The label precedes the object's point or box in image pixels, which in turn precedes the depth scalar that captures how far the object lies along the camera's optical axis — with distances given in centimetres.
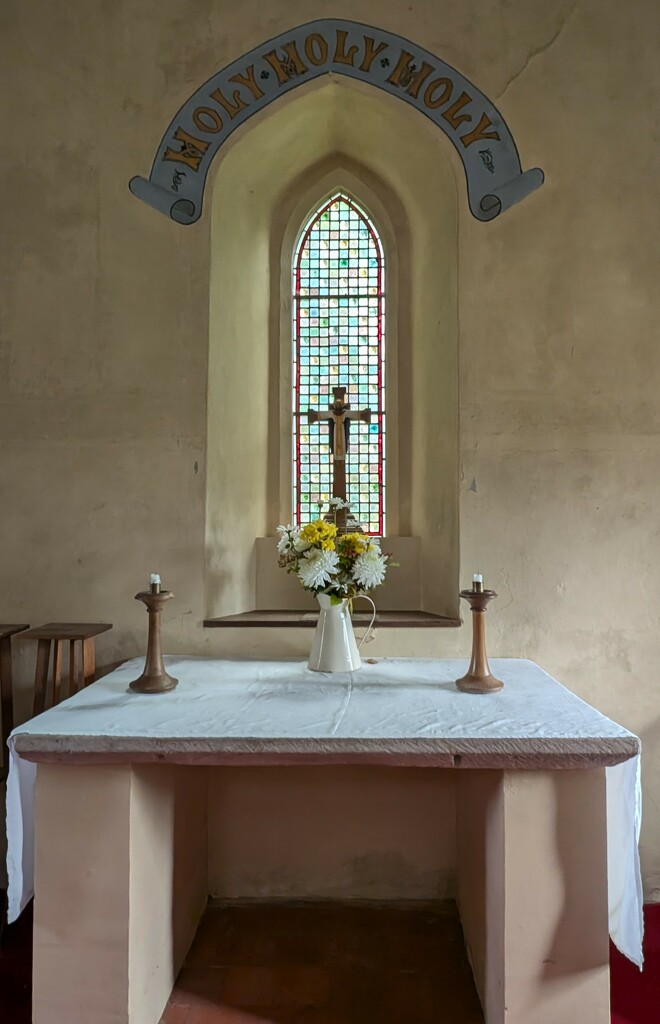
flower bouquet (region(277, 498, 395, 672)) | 260
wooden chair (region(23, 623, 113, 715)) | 276
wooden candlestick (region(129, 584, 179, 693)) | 243
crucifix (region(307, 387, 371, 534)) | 355
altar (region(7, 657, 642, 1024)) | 200
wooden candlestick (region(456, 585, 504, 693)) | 242
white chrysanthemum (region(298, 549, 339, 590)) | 258
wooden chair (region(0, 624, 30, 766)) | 288
